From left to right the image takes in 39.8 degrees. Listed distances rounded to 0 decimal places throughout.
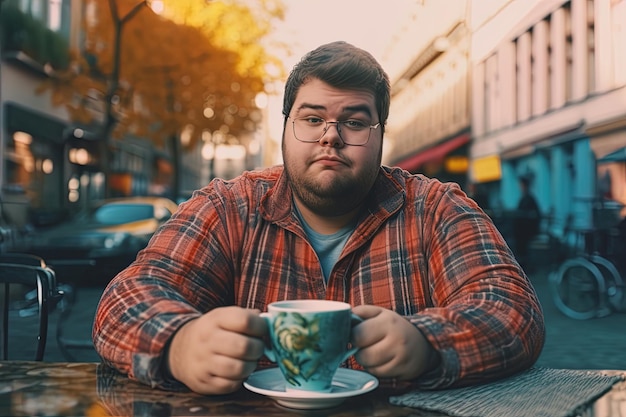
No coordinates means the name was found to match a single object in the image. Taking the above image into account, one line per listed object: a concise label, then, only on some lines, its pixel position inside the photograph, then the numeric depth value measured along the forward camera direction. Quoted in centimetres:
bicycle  756
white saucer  125
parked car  1005
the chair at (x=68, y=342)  445
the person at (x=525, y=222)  631
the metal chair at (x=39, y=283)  242
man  148
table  124
